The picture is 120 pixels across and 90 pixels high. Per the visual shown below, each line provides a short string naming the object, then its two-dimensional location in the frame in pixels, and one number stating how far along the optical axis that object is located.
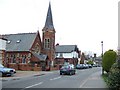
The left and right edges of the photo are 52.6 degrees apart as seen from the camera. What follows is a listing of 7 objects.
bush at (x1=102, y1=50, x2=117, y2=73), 13.49
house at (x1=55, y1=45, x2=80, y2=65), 40.25
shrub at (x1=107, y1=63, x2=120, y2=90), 6.28
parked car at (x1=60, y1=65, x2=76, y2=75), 17.54
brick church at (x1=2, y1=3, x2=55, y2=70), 24.88
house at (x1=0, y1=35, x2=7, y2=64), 16.97
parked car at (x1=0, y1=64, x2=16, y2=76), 14.30
